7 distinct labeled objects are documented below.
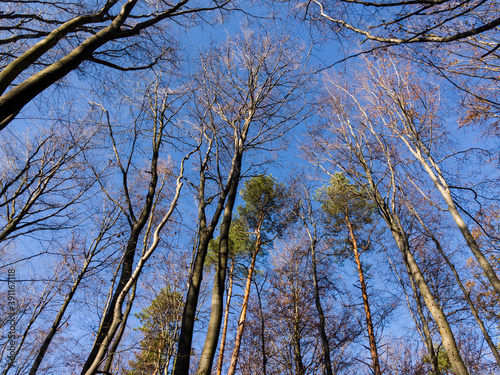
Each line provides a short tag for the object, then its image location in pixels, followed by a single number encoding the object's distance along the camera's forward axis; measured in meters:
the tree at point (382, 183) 4.50
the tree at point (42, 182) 5.45
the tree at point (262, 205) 11.67
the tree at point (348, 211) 10.93
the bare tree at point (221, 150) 3.38
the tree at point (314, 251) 6.42
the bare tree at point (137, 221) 2.73
